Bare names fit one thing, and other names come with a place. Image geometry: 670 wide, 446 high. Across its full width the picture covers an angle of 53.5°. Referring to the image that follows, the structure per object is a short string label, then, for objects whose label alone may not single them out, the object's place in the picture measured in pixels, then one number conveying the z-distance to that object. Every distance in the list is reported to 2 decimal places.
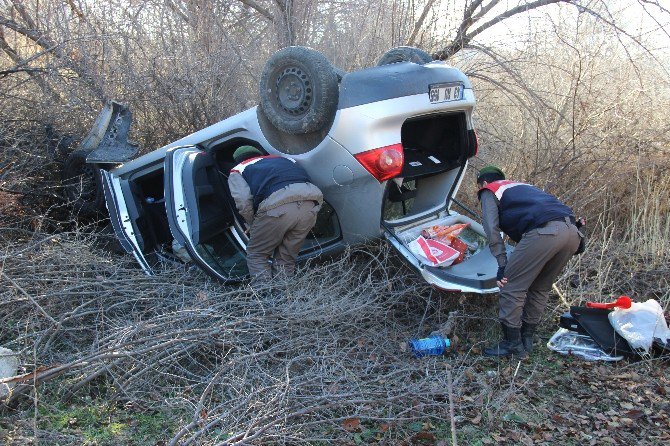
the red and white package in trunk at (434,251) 4.96
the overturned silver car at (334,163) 4.81
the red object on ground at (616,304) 4.96
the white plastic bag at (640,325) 4.81
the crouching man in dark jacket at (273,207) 5.01
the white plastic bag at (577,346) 4.91
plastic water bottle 4.74
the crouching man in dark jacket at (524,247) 4.80
